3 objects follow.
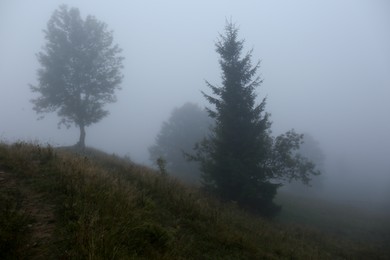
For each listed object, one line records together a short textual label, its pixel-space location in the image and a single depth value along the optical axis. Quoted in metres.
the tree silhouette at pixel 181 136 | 40.08
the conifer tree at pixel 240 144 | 17.44
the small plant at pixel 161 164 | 13.48
